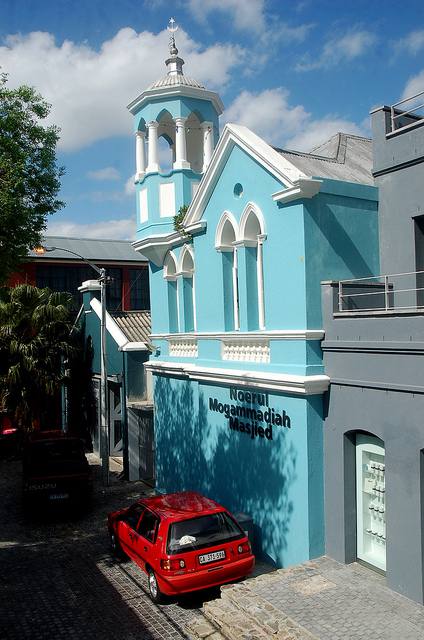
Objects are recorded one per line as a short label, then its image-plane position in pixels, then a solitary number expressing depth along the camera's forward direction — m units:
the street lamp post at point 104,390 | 17.61
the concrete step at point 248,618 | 7.61
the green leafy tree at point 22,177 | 11.73
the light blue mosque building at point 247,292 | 10.11
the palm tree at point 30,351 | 20.48
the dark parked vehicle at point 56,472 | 14.28
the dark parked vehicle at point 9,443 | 21.95
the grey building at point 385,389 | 8.34
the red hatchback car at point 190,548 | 9.04
